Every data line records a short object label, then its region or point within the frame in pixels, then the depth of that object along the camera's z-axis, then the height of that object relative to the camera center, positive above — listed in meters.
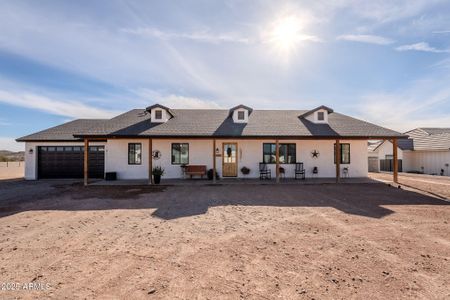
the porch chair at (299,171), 14.87 -0.75
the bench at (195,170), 14.25 -0.63
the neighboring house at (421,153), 19.95 +0.52
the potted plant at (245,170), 14.76 -0.67
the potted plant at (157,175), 12.67 -0.81
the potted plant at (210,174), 14.45 -0.88
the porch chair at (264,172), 14.73 -0.79
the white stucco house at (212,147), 13.83 +0.81
